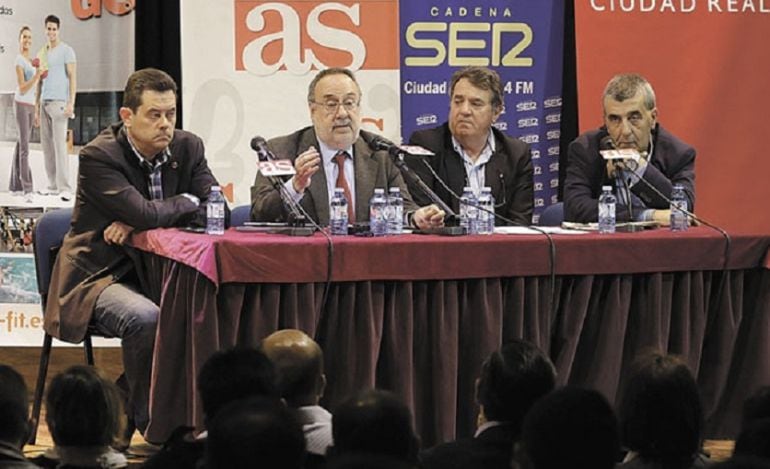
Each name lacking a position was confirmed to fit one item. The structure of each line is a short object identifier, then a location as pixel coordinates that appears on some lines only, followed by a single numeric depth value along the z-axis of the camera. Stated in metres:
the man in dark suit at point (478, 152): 9.58
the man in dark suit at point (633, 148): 9.21
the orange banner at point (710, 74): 11.35
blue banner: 11.32
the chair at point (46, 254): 8.85
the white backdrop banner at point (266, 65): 11.08
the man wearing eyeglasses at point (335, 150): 8.98
